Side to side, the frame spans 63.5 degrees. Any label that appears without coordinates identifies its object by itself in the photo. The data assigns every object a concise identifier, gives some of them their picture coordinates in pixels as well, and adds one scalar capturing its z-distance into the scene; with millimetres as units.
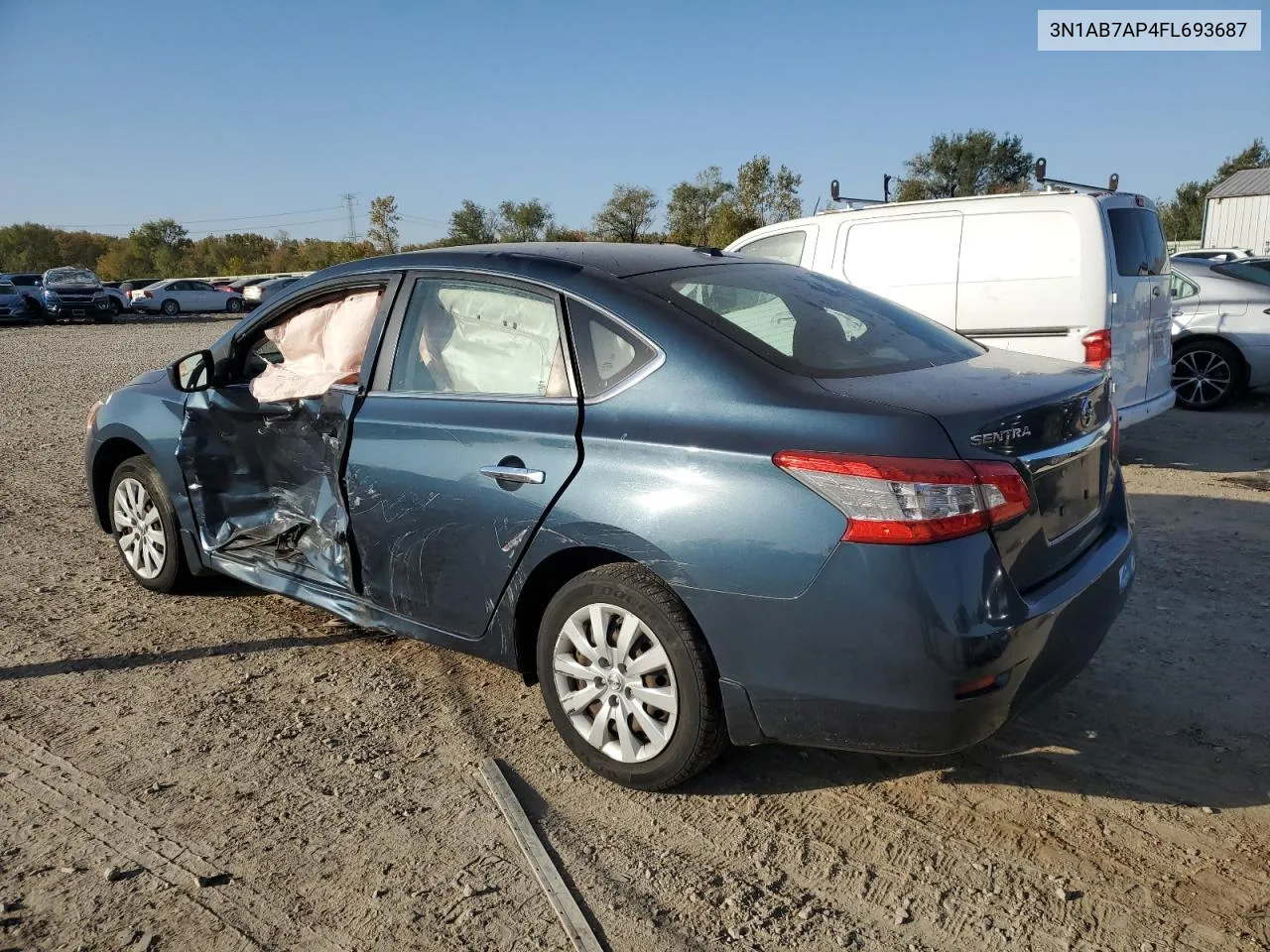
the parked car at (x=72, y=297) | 33906
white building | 41219
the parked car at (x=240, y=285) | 43578
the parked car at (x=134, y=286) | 42156
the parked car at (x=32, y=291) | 34469
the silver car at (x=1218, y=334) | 10352
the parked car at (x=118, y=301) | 37931
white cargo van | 7012
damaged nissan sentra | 2699
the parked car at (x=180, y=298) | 40594
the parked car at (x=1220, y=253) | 21344
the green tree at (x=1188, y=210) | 55453
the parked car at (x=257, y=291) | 39462
